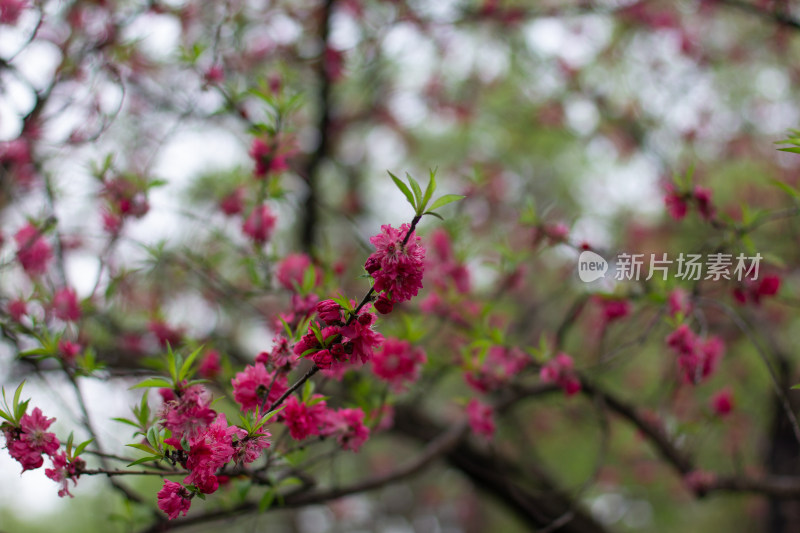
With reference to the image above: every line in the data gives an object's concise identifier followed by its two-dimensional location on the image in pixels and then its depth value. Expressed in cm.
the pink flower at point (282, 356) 109
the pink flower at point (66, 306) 137
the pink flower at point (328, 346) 103
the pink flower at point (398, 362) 124
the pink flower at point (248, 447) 105
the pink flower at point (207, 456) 104
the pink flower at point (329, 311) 103
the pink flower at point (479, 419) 136
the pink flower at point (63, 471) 108
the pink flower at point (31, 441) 108
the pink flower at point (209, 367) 133
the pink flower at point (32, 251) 137
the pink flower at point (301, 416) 111
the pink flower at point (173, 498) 104
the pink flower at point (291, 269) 134
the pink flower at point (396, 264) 101
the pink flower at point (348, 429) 118
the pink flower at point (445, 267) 155
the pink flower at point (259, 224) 135
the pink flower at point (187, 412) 108
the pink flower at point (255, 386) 110
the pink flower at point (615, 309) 138
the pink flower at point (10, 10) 143
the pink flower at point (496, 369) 133
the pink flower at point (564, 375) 135
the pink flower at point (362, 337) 103
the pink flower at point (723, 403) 151
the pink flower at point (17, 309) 133
